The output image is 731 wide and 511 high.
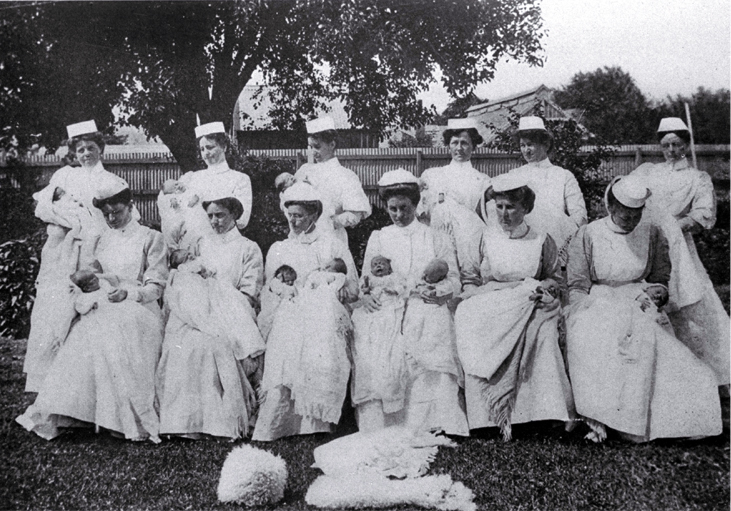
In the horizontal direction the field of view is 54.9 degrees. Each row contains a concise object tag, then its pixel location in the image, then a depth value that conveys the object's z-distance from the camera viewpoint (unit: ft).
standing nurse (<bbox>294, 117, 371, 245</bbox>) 17.60
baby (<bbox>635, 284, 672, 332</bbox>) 14.14
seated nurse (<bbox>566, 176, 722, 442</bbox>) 13.35
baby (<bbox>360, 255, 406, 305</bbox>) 15.11
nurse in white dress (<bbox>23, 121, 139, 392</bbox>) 15.87
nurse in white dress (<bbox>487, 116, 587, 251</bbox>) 16.46
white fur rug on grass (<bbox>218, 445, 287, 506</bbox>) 11.31
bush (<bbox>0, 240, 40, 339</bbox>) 21.16
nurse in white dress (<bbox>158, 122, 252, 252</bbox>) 17.26
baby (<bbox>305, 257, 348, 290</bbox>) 15.10
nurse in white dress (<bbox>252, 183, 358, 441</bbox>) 14.03
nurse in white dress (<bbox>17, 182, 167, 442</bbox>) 13.87
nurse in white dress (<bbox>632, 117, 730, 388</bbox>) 15.02
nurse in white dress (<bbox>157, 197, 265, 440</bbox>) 14.05
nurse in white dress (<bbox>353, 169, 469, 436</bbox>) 14.16
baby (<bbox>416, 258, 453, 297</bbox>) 14.87
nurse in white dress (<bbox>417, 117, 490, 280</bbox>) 16.81
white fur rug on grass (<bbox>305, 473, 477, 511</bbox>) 11.42
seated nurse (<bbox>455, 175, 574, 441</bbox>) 13.91
